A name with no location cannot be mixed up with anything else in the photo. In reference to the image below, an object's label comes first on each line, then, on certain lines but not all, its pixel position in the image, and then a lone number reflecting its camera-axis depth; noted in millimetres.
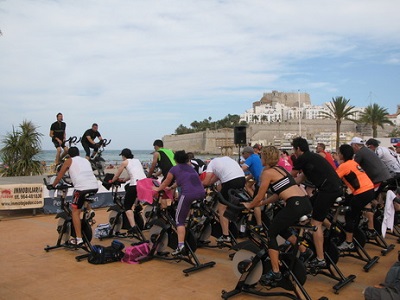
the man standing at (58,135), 12906
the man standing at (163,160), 8312
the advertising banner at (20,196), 11094
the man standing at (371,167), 7152
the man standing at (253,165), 8812
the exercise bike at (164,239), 6500
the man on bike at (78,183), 7184
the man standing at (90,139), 13239
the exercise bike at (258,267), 4789
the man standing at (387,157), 8305
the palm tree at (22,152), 15992
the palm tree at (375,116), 53688
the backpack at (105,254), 6754
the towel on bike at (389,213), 6809
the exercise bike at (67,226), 7344
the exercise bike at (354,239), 6000
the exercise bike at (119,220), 8671
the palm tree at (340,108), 47812
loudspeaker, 13842
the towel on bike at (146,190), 7286
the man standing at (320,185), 5496
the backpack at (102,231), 8727
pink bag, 6812
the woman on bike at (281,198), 4699
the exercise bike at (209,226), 7441
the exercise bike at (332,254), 5410
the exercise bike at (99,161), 13469
